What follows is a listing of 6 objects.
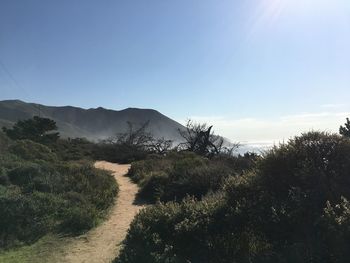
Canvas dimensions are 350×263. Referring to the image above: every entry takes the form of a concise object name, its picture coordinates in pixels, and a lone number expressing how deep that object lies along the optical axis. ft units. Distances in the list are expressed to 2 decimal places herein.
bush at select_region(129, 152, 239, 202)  52.37
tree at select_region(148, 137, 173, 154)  123.54
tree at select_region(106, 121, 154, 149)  131.62
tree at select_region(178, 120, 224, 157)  111.44
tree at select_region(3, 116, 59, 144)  124.67
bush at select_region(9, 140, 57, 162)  80.74
